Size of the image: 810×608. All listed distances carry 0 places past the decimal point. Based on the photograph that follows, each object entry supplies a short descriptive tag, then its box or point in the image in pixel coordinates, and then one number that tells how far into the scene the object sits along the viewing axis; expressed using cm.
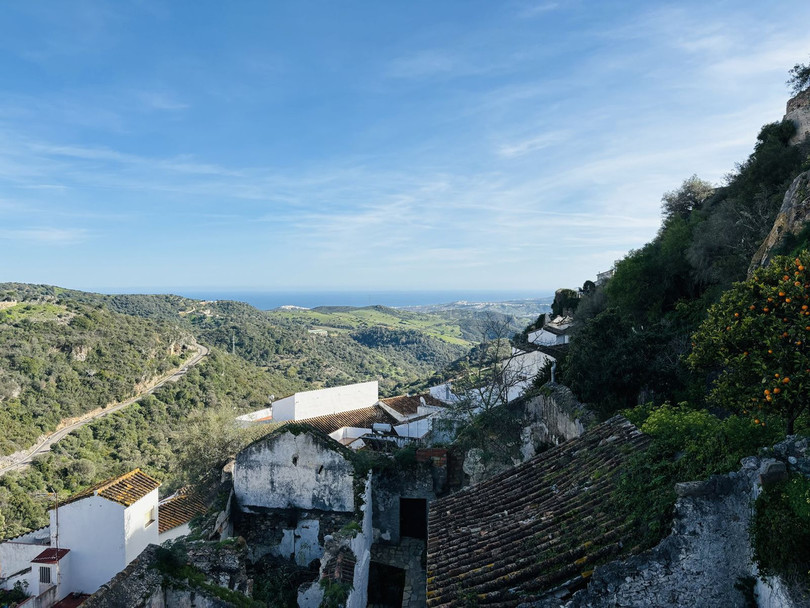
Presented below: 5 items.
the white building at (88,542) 1373
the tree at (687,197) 3023
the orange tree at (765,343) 555
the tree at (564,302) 4025
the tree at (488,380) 1812
